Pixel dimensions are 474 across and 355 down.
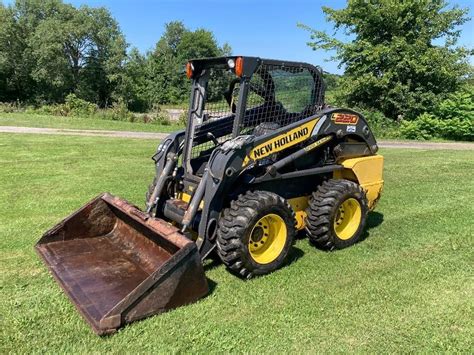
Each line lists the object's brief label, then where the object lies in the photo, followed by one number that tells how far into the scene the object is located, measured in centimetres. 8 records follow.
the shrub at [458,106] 1822
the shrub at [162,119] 2298
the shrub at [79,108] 2572
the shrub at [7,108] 2606
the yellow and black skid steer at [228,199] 370
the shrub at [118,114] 2399
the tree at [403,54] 1884
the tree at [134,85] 4316
